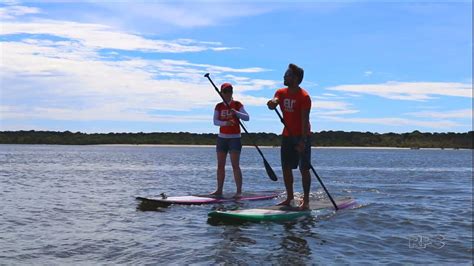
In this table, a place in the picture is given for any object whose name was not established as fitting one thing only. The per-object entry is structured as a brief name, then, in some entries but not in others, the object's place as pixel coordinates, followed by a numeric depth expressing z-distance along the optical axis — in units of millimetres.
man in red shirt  9508
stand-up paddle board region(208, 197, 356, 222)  9055
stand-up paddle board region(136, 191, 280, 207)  11402
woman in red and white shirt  11618
